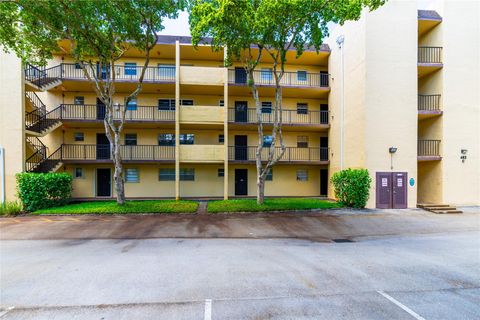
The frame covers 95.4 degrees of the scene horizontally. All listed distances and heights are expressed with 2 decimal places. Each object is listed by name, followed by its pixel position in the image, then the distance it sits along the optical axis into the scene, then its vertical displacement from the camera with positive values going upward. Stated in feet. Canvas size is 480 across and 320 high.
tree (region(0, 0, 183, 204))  31.53 +20.82
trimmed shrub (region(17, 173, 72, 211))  37.73 -5.31
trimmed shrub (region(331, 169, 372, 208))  41.68 -5.46
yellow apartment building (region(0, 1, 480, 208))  43.52 +9.28
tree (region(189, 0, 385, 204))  32.71 +22.03
